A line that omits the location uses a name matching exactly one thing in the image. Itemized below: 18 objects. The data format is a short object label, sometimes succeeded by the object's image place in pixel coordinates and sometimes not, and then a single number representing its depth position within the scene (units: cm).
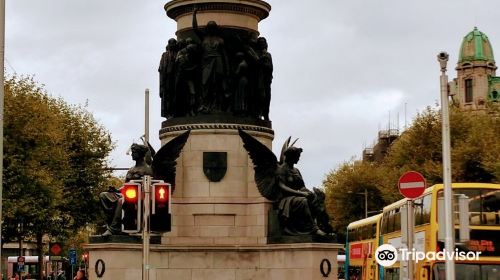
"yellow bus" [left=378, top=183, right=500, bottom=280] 2917
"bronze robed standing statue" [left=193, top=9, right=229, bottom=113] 2898
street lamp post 1977
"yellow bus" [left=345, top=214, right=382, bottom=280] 4250
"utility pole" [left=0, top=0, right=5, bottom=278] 2178
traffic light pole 1902
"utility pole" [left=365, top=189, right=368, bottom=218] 8368
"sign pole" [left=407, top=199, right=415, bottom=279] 2070
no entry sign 2128
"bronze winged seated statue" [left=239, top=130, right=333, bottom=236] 2780
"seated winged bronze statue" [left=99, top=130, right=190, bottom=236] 2734
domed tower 11838
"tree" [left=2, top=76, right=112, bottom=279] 4881
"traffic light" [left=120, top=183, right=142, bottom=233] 1920
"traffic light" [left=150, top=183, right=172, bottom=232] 1945
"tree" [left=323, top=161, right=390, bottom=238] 9088
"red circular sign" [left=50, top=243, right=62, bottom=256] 5027
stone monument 2755
